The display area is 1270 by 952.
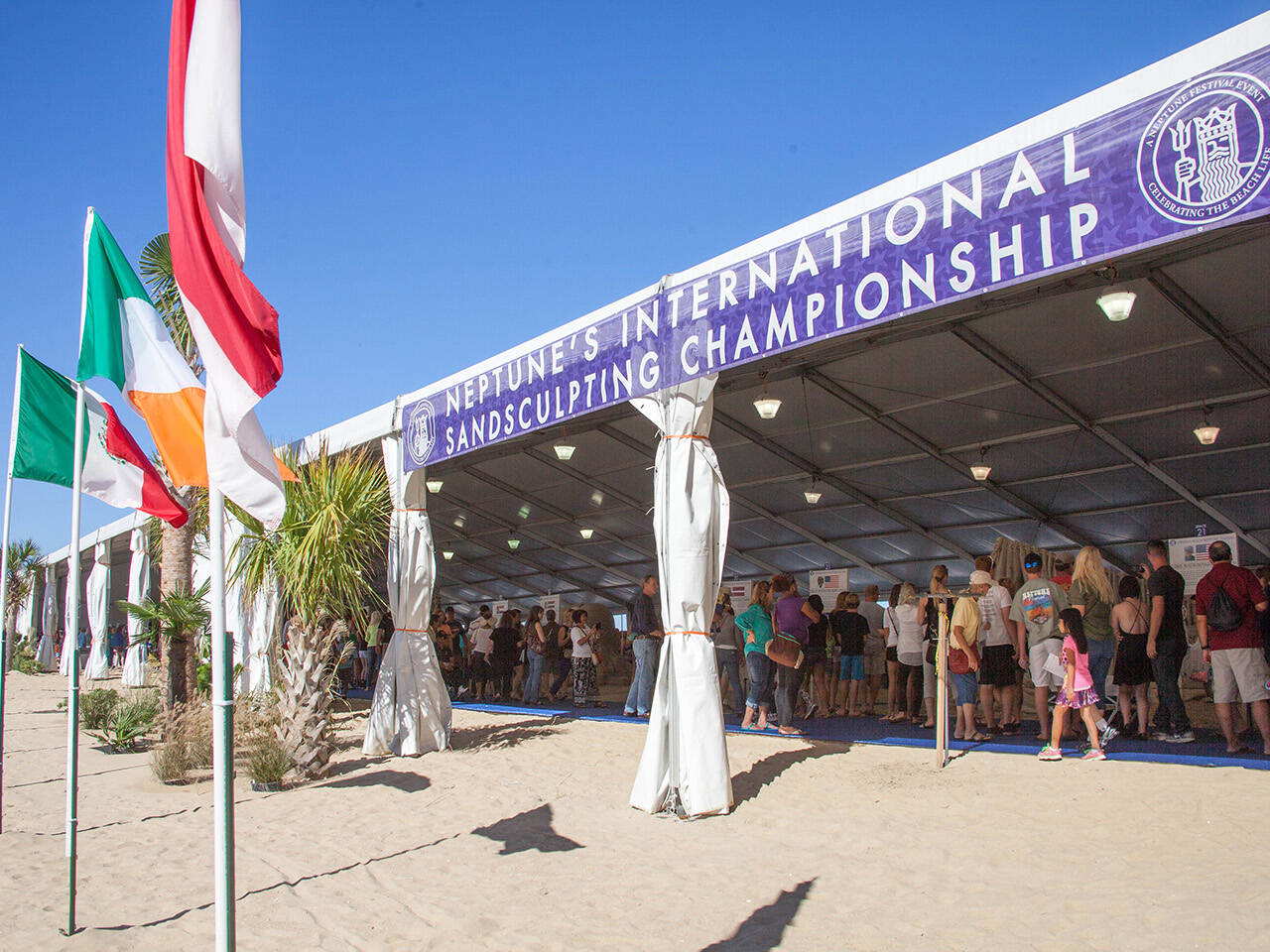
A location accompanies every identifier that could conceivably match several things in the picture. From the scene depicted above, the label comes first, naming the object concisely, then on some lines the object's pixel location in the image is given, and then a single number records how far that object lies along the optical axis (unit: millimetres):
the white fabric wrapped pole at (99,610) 23859
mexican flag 7246
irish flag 5895
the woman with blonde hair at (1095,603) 8227
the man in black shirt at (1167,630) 7770
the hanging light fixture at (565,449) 12906
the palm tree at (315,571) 9008
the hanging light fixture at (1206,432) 11232
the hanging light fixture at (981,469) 13366
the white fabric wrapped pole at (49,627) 31922
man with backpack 7145
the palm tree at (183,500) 12805
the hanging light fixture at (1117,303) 7750
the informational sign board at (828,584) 13609
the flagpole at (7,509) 7102
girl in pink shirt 7234
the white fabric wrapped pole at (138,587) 20266
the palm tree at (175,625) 11344
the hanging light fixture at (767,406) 10609
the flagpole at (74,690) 4809
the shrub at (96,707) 12836
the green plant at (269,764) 8695
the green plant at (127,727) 11727
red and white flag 3396
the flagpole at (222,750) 3010
